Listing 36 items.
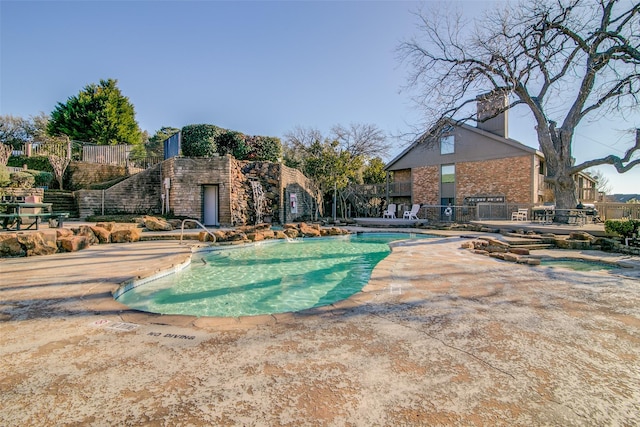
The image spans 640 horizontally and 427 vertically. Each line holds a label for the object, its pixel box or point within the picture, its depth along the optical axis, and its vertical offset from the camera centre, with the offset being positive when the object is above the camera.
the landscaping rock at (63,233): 6.46 -0.49
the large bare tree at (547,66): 10.78 +5.36
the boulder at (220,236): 8.72 -0.76
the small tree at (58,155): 15.16 +2.77
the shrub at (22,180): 13.17 +1.32
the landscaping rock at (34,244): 5.82 -0.65
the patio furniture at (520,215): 13.72 -0.30
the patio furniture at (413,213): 18.72 -0.26
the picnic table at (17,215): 6.85 -0.11
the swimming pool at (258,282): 4.11 -1.26
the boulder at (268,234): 9.80 -0.80
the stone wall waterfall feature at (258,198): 14.69 +0.53
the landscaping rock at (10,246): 5.64 -0.66
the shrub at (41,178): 14.90 +1.56
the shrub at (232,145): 16.02 +3.34
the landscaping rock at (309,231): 10.89 -0.78
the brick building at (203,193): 13.48 +0.75
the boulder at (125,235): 8.09 -0.68
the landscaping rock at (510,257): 5.58 -0.89
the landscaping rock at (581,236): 7.52 -0.71
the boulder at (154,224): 10.39 -0.49
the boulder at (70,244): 6.34 -0.70
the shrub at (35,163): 16.42 +2.50
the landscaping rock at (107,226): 8.23 -0.44
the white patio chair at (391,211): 19.78 -0.15
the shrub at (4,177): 11.28 +1.24
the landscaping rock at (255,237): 9.31 -0.83
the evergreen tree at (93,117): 20.14 +6.08
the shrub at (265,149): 16.42 +3.26
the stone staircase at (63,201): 13.20 +0.38
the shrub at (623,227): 6.81 -0.44
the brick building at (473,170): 16.48 +2.29
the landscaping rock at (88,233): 7.36 -0.57
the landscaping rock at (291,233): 10.41 -0.81
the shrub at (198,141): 15.37 +3.42
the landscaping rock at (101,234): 7.84 -0.61
